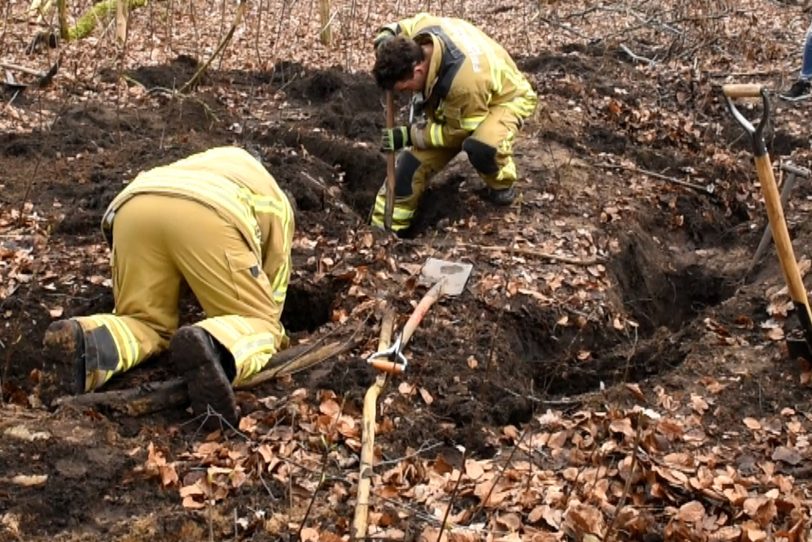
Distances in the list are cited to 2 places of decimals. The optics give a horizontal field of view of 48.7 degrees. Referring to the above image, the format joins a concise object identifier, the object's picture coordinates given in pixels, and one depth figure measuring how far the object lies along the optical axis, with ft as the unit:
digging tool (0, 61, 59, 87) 29.96
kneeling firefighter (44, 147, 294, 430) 14.29
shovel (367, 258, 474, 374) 15.08
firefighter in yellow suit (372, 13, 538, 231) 20.67
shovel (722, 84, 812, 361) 12.88
